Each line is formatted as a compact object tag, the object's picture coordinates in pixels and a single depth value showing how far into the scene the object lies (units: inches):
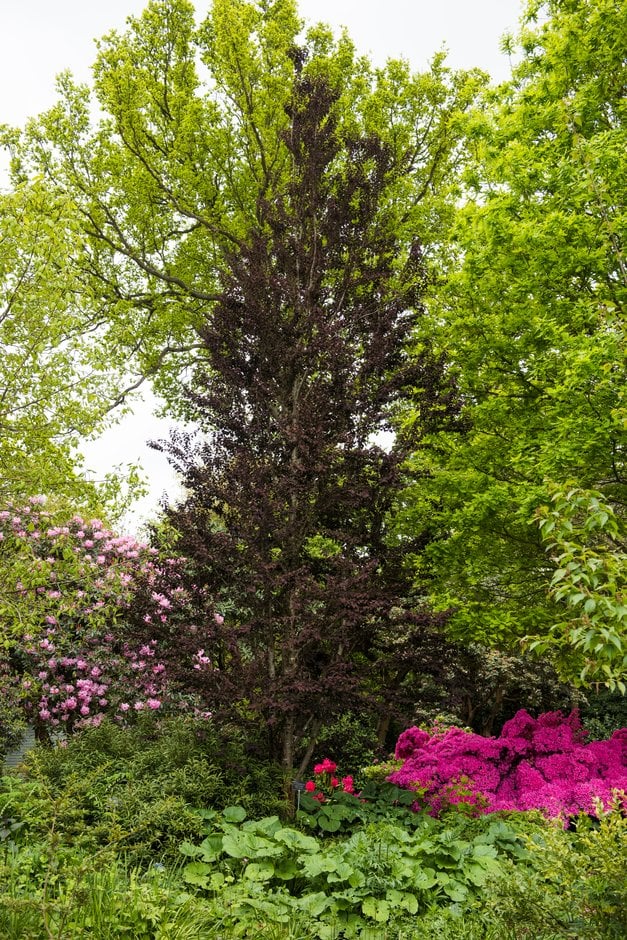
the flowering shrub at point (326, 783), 250.2
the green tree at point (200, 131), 522.9
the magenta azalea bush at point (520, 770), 256.1
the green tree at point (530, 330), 274.5
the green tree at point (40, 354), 231.9
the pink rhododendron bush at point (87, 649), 268.1
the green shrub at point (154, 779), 194.4
